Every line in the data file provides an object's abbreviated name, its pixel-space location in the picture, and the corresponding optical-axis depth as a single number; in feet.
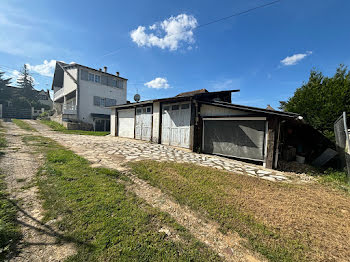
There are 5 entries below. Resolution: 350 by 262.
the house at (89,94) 60.13
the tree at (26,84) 117.50
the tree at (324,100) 33.96
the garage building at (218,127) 18.95
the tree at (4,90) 105.70
